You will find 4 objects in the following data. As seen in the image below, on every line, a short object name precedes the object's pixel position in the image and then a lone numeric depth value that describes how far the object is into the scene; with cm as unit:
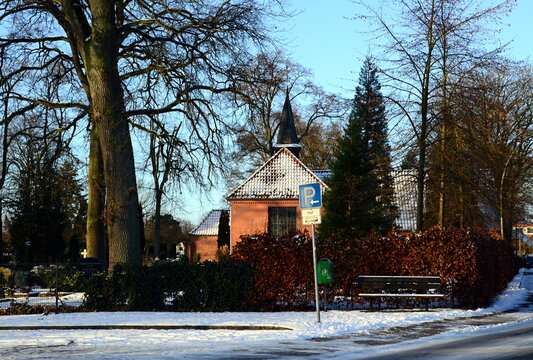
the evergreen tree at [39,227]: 5619
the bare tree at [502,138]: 2473
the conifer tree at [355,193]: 3600
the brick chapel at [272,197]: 4550
